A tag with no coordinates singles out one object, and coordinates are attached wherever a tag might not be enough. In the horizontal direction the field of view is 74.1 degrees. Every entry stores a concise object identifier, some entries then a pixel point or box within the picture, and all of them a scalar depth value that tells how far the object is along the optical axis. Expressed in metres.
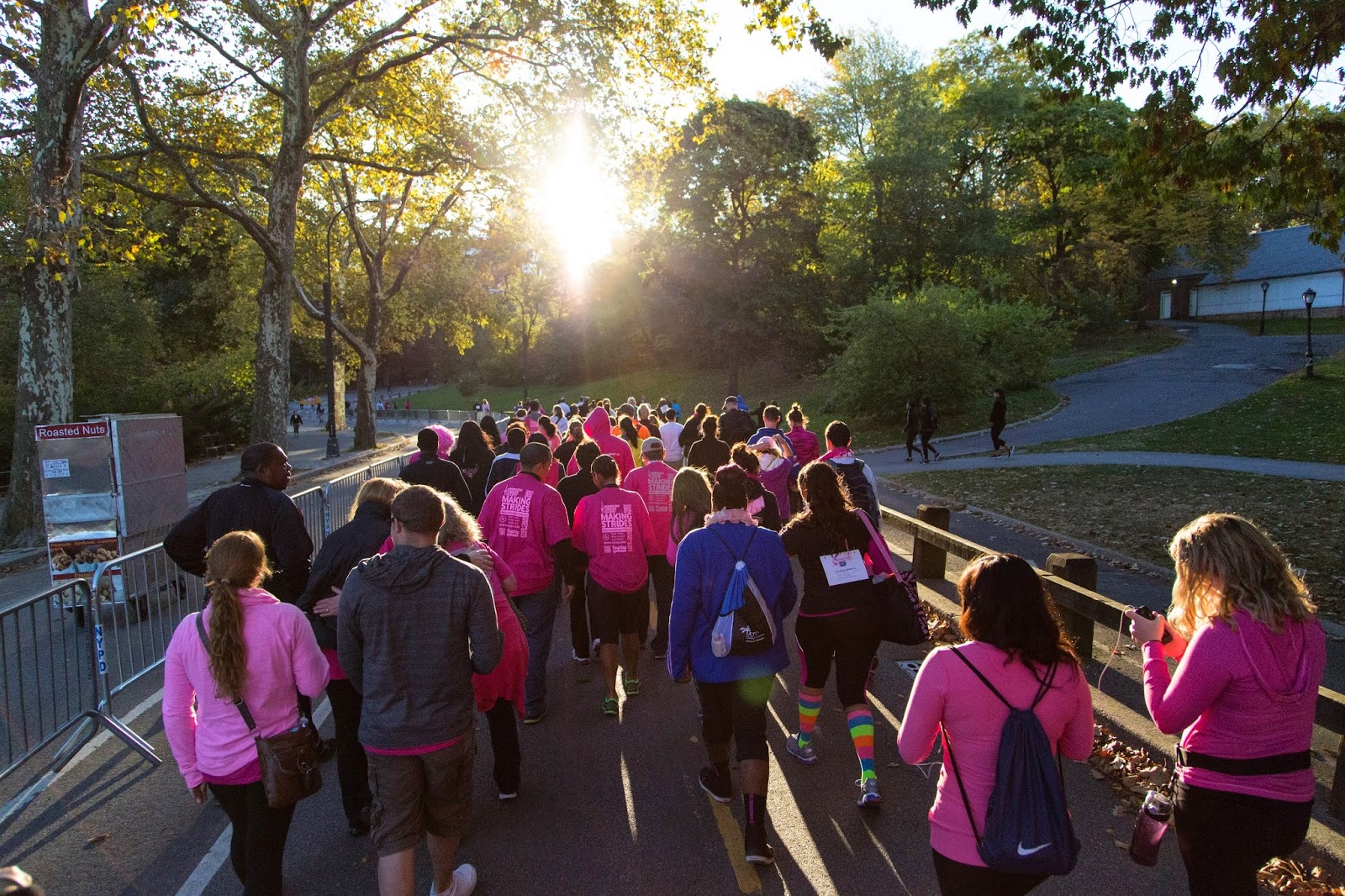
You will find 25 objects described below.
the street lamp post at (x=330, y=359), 34.12
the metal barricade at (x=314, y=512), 10.12
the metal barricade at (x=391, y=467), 15.37
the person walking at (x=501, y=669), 4.29
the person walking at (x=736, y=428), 9.79
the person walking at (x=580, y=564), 7.08
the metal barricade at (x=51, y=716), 5.24
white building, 50.75
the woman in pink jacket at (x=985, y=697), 2.71
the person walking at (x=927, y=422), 21.69
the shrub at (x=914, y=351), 27.31
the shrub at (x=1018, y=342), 30.84
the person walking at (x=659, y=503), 7.18
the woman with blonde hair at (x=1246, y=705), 2.80
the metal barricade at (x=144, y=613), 6.54
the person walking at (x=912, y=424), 22.44
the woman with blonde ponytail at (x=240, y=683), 3.41
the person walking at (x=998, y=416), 20.73
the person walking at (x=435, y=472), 7.15
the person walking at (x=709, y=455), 8.98
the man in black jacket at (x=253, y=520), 5.13
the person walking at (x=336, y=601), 4.61
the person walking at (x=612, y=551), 6.04
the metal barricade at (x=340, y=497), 10.98
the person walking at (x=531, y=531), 5.77
